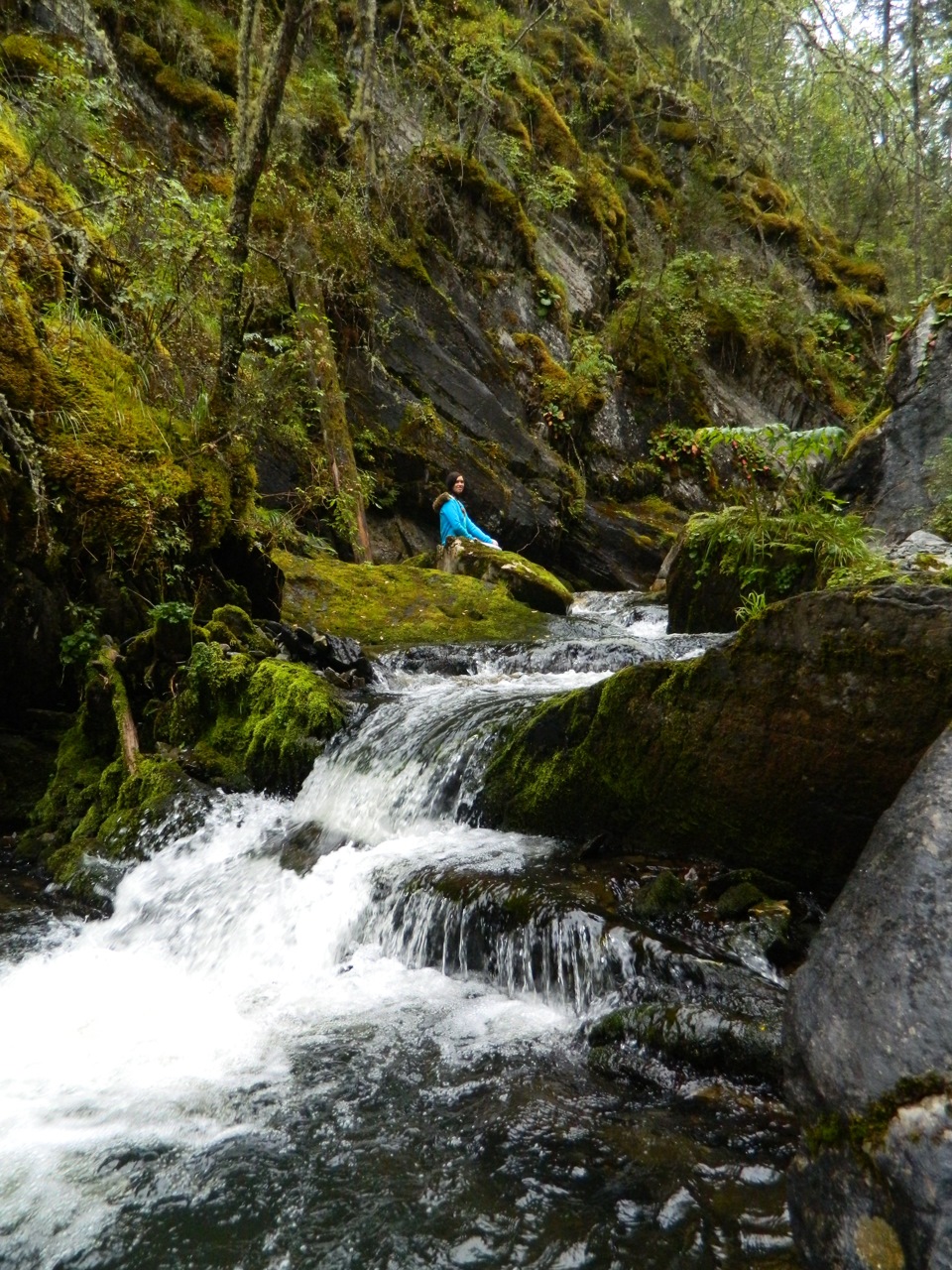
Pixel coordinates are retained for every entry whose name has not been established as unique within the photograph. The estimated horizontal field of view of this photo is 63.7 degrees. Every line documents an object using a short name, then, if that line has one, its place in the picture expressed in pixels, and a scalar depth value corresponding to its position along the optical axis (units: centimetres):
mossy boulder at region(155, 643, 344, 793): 625
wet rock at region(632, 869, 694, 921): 370
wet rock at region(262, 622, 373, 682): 751
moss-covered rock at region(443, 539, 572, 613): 1116
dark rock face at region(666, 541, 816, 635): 728
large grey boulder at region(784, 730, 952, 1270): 171
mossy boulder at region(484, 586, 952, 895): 329
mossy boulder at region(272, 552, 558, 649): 915
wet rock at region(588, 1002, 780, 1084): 286
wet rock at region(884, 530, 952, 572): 618
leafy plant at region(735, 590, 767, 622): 706
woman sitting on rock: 1223
